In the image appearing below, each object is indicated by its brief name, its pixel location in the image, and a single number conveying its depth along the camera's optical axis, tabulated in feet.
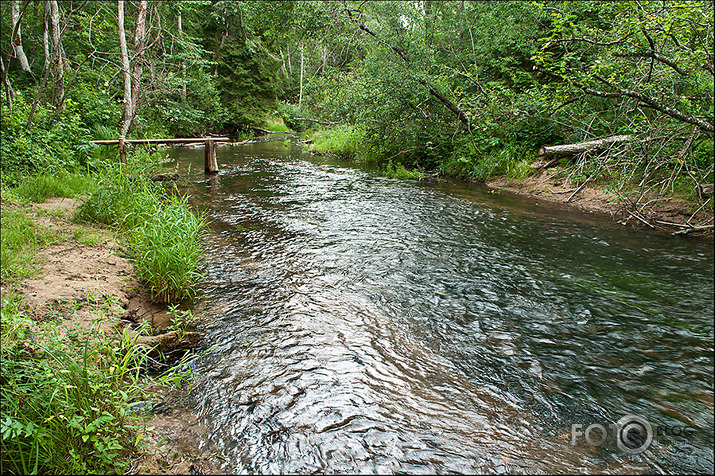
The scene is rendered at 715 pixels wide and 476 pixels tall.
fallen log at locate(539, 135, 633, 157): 29.38
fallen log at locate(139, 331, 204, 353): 12.75
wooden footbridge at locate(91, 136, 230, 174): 39.51
